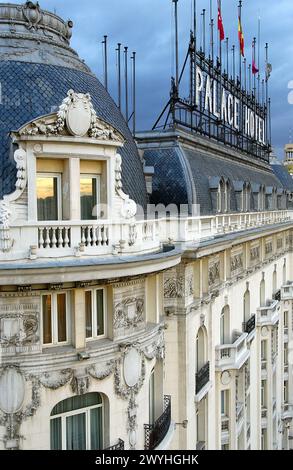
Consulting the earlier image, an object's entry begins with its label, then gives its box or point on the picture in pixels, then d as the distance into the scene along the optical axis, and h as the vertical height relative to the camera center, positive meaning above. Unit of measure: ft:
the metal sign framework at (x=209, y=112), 95.55 +21.58
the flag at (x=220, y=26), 133.39 +47.75
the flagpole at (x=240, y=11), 150.34 +57.87
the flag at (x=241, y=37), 146.72 +49.60
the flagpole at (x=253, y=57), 172.96 +51.86
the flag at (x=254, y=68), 172.45 +47.97
